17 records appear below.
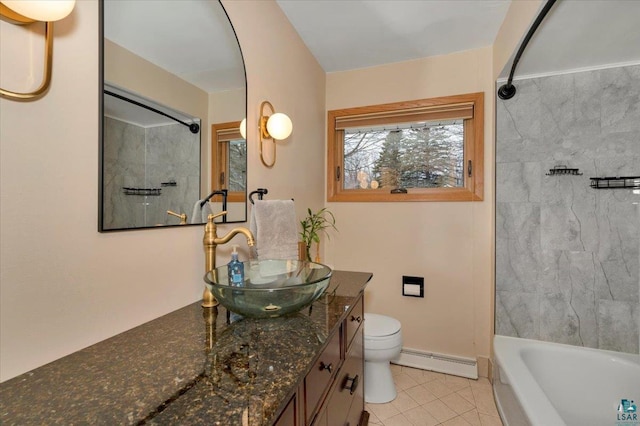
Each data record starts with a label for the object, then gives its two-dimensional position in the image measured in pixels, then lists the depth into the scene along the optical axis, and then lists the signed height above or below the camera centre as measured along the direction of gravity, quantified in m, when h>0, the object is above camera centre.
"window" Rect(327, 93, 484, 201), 2.29 +0.52
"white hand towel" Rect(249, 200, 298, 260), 1.41 -0.09
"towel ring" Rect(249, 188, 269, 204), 1.51 +0.10
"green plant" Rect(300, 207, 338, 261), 2.11 -0.10
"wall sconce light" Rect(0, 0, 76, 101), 0.62 +0.42
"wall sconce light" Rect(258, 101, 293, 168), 1.61 +0.46
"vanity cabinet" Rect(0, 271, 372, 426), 0.54 -0.37
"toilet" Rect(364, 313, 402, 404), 1.87 -0.92
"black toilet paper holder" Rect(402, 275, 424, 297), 2.37 -0.59
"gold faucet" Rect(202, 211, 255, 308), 1.13 -0.14
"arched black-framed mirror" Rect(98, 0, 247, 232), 0.88 +0.35
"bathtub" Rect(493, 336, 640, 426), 1.61 -0.97
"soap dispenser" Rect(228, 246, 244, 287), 1.09 -0.22
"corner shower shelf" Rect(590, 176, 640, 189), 1.83 +0.20
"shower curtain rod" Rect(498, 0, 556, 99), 1.33 +0.91
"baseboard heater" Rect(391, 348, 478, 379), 2.22 -1.16
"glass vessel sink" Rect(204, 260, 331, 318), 0.89 -0.27
